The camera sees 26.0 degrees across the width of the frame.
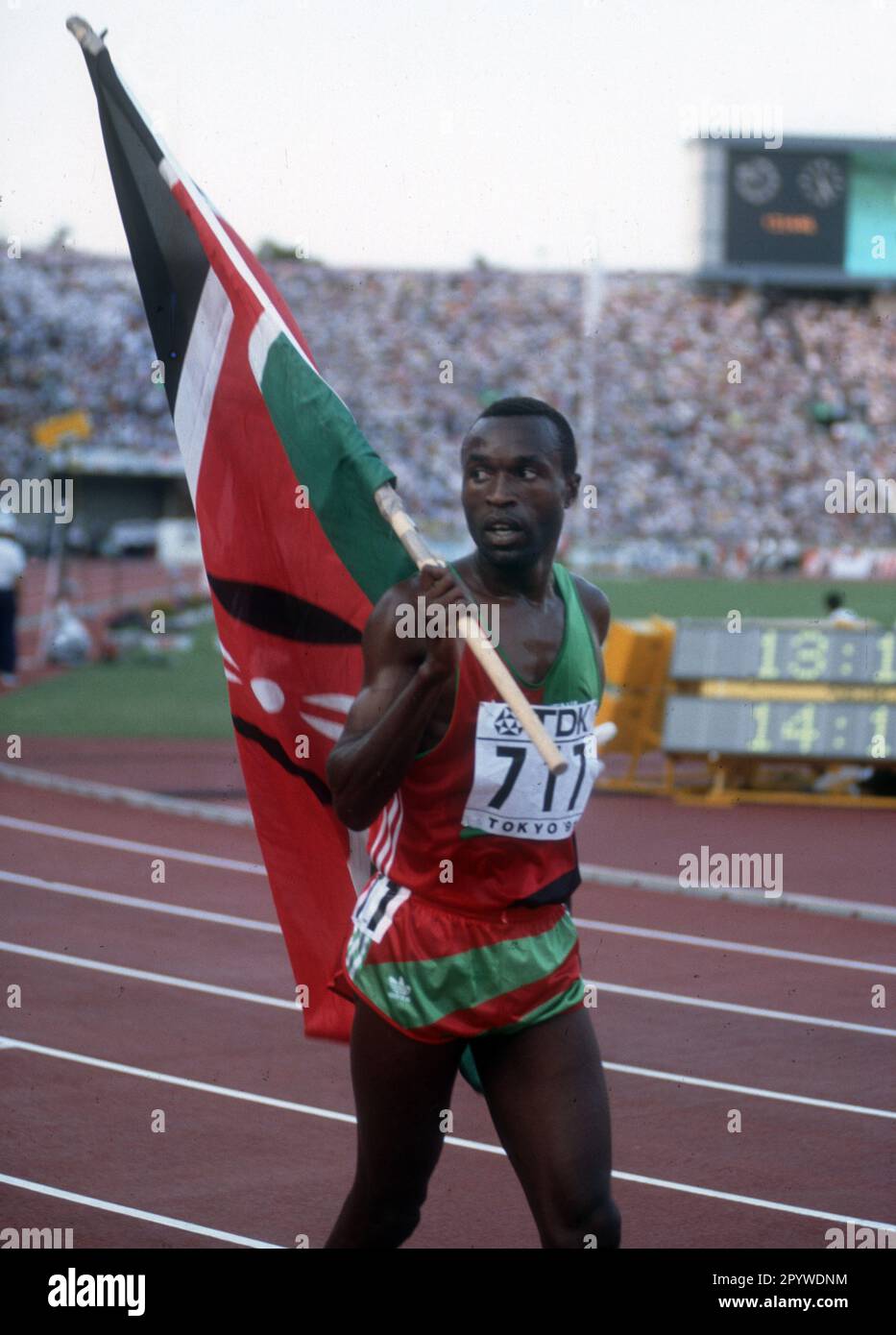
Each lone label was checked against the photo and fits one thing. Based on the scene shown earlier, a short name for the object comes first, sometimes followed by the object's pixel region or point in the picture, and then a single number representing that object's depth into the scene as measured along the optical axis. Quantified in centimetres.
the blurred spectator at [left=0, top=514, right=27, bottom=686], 1992
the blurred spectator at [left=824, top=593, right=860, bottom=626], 1612
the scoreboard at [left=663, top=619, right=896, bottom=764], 1416
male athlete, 375
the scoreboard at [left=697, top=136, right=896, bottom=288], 5879
